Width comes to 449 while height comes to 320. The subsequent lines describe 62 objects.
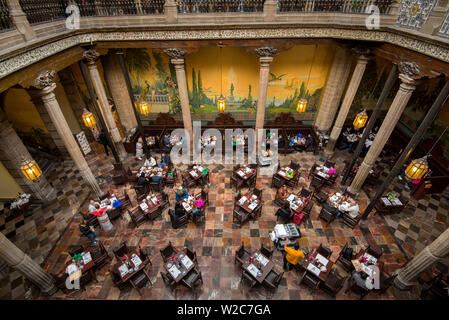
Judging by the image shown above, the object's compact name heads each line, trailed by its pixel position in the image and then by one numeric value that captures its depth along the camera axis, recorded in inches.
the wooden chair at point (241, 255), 274.7
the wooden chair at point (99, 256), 279.0
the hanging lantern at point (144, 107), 417.1
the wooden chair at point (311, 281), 254.6
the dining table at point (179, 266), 258.9
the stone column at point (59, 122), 275.2
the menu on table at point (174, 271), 259.3
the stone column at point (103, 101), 359.9
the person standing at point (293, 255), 264.4
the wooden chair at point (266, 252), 273.3
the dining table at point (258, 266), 259.0
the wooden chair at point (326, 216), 326.6
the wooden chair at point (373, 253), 266.4
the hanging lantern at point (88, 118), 355.6
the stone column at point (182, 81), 353.1
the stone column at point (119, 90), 431.9
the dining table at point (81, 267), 258.2
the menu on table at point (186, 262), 266.9
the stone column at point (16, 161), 331.6
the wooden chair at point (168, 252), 277.4
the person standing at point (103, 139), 454.9
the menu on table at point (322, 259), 264.5
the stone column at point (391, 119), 266.1
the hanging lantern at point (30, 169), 280.5
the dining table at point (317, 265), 254.4
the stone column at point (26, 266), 223.0
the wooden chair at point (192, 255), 273.3
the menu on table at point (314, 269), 254.6
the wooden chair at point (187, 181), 398.0
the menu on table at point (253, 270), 259.7
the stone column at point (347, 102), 353.7
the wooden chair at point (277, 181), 390.0
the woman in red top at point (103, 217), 313.2
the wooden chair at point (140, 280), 261.5
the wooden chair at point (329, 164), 411.5
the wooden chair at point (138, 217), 330.7
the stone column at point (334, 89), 428.1
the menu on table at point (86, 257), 270.8
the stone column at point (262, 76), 349.4
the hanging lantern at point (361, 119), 357.1
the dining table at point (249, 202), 333.4
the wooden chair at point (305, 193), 361.1
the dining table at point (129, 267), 259.1
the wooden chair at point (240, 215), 331.6
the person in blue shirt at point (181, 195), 347.3
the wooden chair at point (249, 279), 261.0
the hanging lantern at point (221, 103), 399.5
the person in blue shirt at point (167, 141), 486.0
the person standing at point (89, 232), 296.0
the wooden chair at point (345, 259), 275.3
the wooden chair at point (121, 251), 283.1
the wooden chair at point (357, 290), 250.2
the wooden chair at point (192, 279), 258.6
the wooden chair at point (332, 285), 249.0
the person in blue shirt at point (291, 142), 487.5
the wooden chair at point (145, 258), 273.6
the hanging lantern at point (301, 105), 406.9
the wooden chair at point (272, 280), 255.8
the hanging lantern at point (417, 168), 246.6
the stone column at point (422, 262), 219.6
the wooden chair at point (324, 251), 269.9
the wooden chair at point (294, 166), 407.1
